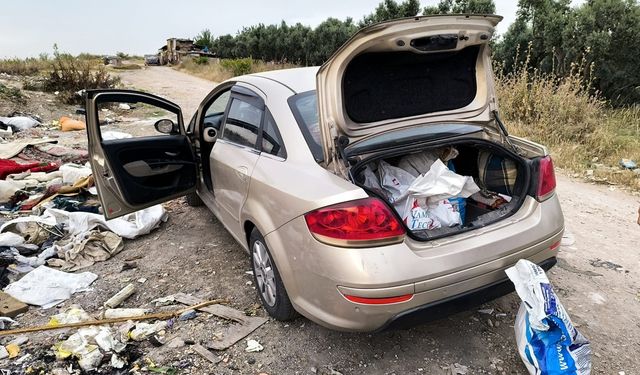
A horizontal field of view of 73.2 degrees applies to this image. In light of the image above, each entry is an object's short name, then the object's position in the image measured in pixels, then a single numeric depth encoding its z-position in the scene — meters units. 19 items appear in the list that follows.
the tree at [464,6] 14.80
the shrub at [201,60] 28.36
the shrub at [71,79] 13.31
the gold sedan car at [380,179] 2.05
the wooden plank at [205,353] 2.51
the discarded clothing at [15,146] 7.21
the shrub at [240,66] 19.44
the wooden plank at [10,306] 3.10
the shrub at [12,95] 11.58
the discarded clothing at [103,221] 4.27
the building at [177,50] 34.91
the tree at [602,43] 11.70
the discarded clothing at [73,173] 5.53
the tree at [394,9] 18.00
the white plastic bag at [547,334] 2.07
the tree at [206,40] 40.40
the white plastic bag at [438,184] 2.51
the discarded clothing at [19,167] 6.03
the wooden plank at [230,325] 2.66
